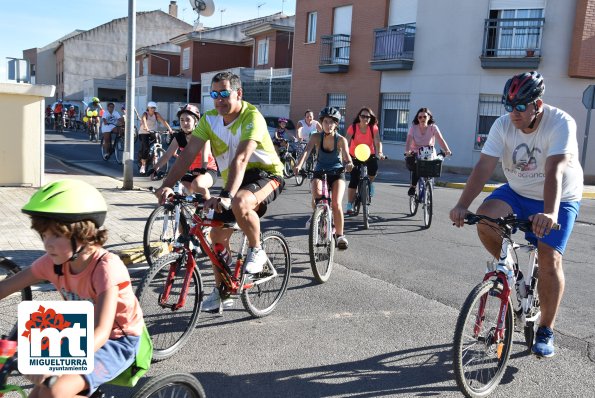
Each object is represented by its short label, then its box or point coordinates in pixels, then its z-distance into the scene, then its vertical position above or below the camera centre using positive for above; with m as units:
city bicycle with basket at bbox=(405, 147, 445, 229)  9.48 -0.93
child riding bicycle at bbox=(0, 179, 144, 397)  2.30 -0.72
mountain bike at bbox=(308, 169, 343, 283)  5.90 -1.26
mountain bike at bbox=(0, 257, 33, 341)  3.62 -1.40
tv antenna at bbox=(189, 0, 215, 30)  39.30 +7.06
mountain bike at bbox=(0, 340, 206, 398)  2.12 -1.20
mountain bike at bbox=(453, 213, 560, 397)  3.49 -1.21
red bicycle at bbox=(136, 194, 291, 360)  3.92 -1.27
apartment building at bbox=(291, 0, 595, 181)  19.23 +2.52
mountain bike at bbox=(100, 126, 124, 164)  18.38 -1.25
